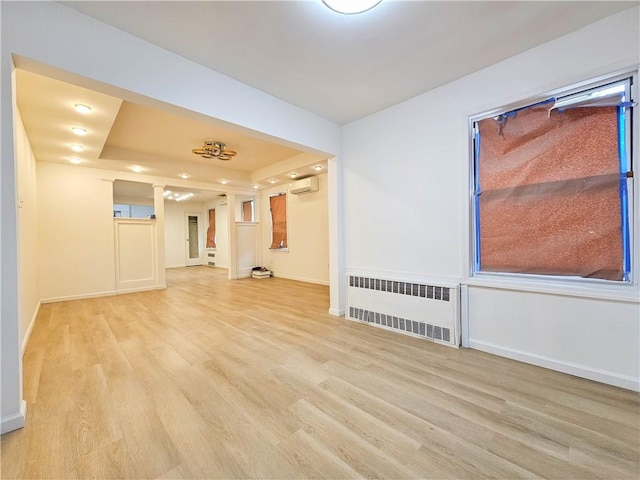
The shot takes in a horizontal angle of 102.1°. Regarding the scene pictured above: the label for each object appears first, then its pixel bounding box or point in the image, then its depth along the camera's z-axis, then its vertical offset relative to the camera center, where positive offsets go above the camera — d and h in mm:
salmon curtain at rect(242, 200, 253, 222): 8172 +925
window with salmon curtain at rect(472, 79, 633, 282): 1909 +399
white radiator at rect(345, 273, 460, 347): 2592 -779
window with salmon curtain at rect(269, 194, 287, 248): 7094 +548
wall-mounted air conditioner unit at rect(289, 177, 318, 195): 6020 +1279
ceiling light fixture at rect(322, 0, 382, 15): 1602 +1470
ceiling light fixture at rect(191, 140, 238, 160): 4387 +1584
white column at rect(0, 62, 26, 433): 1475 -221
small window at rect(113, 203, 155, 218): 8797 +1136
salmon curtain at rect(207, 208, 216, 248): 10016 +407
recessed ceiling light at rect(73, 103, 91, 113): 2698 +1438
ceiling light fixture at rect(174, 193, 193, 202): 8012 +1475
